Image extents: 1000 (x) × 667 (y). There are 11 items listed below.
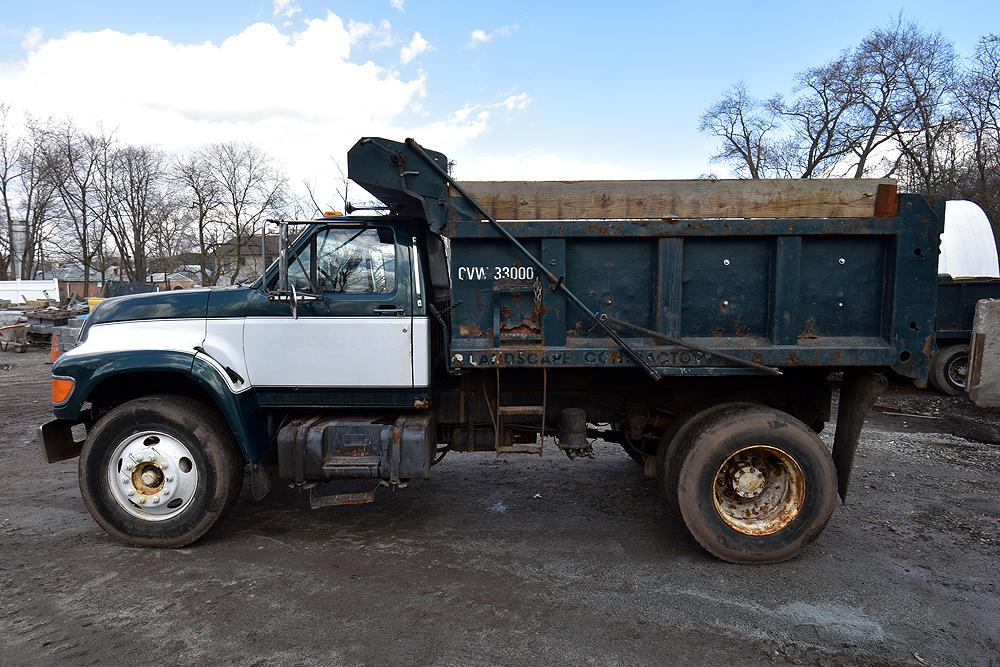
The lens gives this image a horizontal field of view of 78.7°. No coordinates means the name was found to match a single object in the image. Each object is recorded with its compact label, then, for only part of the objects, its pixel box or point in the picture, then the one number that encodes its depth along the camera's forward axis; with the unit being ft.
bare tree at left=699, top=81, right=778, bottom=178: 122.62
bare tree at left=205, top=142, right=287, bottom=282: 149.18
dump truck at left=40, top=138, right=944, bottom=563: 13.05
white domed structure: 37.27
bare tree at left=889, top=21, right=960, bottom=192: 86.28
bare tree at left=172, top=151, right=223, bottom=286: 148.15
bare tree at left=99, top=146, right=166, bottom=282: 149.69
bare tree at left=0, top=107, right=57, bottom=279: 144.56
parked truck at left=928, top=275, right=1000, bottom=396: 32.73
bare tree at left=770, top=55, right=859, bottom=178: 104.42
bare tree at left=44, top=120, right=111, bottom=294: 142.72
